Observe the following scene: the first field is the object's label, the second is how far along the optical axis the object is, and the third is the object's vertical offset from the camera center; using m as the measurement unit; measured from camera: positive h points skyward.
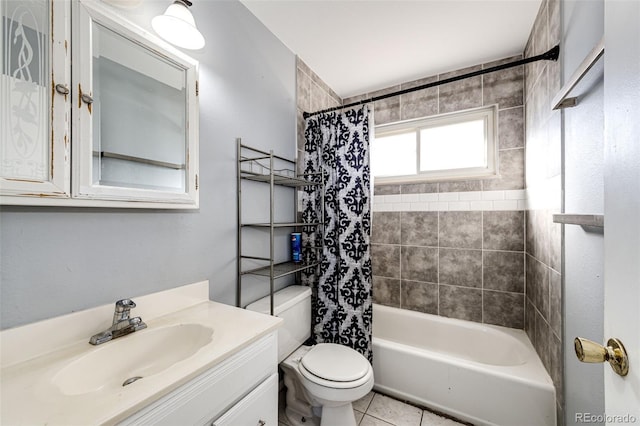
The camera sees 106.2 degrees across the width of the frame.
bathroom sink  0.69 -0.48
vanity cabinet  0.61 -0.55
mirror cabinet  0.68 +0.35
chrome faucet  0.81 -0.39
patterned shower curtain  1.71 -0.19
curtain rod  1.23 +0.85
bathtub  1.32 -1.04
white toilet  1.25 -0.88
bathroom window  2.03 +0.60
